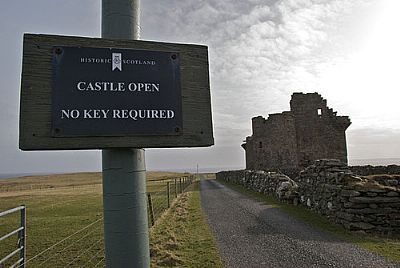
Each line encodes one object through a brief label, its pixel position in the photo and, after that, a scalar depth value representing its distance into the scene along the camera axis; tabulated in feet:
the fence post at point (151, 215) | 31.47
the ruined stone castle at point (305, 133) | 108.27
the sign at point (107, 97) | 6.56
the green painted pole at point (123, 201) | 6.49
